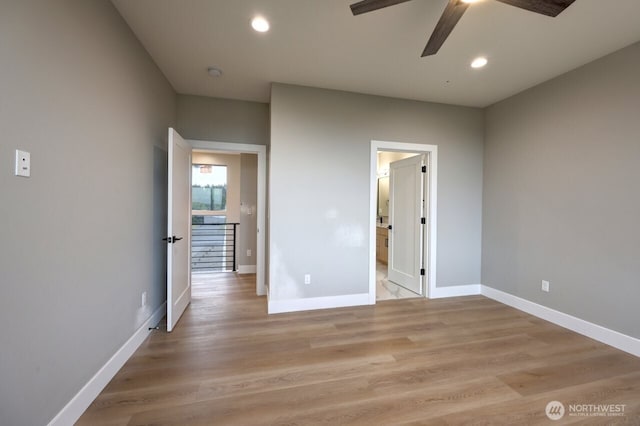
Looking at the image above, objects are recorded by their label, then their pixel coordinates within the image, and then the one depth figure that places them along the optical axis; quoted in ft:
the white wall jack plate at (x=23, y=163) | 3.84
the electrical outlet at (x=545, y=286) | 9.83
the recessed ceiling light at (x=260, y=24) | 6.77
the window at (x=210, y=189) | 20.90
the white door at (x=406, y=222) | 12.59
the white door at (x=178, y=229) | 8.50
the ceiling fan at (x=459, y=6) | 5.16
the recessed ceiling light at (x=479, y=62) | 8.52
